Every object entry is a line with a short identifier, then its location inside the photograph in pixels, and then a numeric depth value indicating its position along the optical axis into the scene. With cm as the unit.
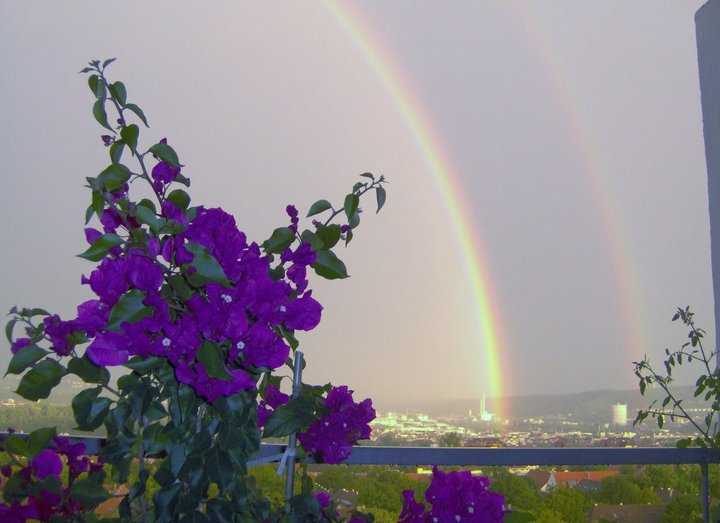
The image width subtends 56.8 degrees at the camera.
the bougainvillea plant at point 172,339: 56
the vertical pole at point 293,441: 80
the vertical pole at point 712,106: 237
